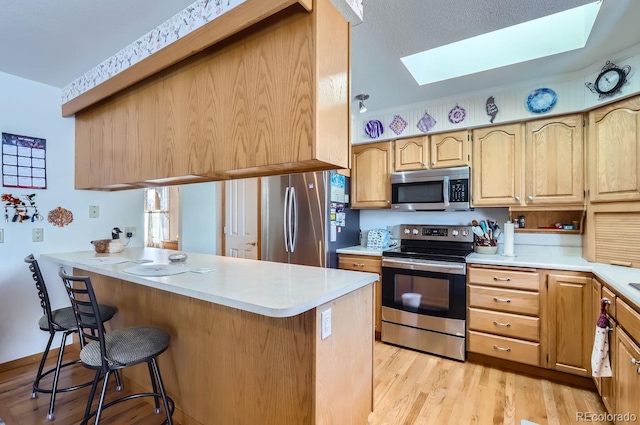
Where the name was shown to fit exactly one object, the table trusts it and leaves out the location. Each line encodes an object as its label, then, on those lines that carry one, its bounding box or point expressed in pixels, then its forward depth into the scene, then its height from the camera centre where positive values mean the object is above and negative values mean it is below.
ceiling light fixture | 2.80 +1.07
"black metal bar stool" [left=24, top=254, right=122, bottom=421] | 1.82 -0.66
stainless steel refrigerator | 3.10 -0.06
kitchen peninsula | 1.29 -0.64
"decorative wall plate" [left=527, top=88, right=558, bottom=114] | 2.47 +0.92
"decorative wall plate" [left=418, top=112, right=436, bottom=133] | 2.99 +0.88
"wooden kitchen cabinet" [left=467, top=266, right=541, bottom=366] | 2.34 -0.82
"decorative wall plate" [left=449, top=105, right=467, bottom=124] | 2.83 +0.91
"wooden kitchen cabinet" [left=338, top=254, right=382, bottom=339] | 3.05 -0.54
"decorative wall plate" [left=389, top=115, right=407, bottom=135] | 3.15 +0.92
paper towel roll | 2.68 -0.23
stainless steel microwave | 2.83 +0.22
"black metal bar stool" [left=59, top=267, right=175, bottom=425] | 1.38 -0.64
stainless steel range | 2.61 -0.74
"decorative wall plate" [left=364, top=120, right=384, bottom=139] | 3.30 +0.92
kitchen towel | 1.72 -0.78
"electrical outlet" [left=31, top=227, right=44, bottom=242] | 2.48 -0.16
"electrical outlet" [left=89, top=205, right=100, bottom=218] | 2.81 +0.03
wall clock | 2.05 +0.92
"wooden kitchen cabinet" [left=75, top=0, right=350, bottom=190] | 1.32 +0.55
